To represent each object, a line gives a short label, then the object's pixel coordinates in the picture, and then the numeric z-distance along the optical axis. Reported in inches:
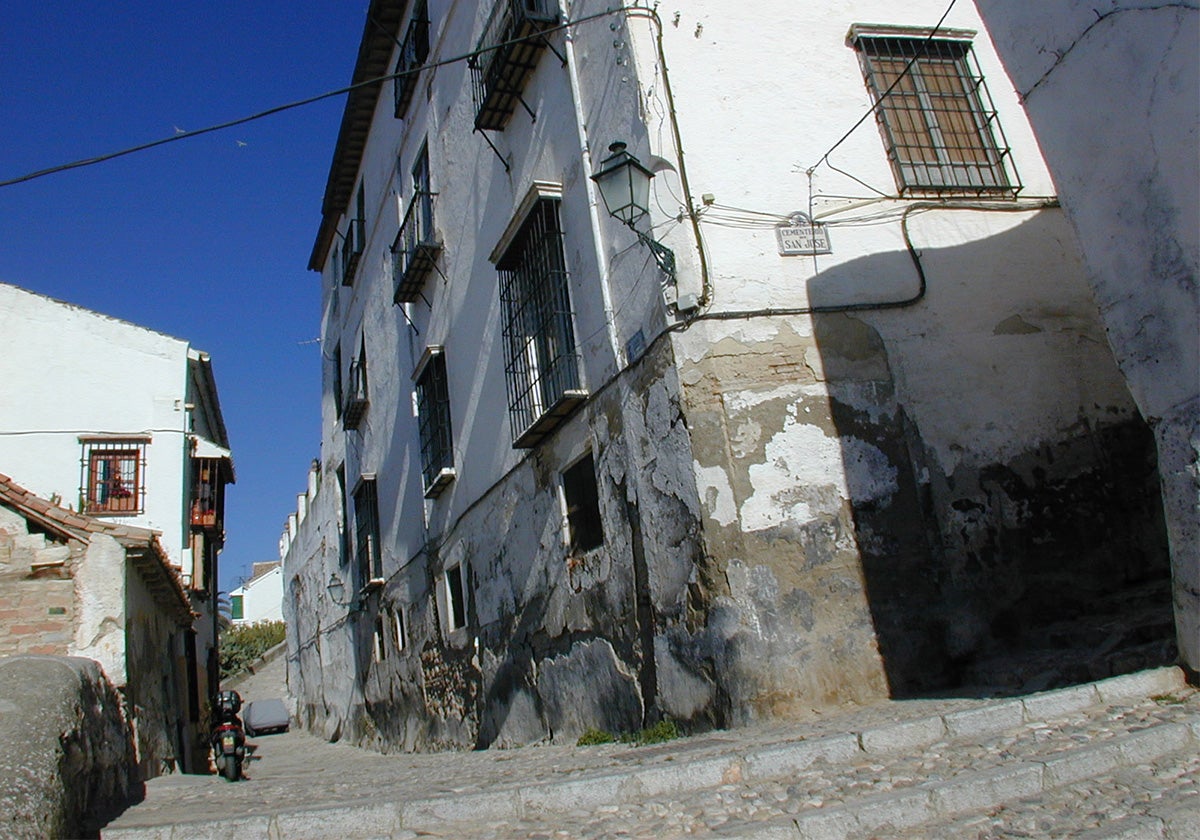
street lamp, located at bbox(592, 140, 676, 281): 232.4
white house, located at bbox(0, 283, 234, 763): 579.5
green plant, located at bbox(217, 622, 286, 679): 1203.2
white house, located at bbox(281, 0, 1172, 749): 215.8
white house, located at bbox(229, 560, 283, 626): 1824.6
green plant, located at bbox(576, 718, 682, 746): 220.8
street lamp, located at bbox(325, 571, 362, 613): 634.8
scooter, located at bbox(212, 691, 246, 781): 360.5
